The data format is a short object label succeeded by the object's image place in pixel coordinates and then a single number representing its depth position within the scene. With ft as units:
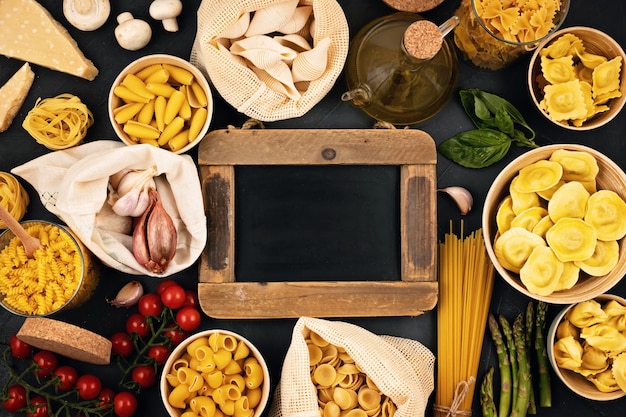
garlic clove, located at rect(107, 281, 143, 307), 5.22
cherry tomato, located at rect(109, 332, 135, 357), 5.16
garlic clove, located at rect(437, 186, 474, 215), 5.38
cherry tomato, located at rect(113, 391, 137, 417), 5.06
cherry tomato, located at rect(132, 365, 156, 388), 5.11
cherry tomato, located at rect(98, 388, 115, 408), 5.08
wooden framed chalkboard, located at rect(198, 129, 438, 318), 5.03
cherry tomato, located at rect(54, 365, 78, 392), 5.07
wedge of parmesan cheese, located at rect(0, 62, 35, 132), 5.31
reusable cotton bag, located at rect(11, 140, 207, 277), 4.63
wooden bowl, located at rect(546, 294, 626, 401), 5.08
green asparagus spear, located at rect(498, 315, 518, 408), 5.31
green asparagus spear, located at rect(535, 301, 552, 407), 5.35
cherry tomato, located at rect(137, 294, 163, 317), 5.16
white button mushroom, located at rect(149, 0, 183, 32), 5.32
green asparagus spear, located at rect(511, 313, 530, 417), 5.24
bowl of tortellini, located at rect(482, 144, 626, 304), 4.71
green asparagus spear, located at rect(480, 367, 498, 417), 5.24
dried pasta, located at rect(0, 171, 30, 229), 5.06
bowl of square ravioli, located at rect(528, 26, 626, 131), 5.10
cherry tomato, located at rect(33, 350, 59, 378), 5.07
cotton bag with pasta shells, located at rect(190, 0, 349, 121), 4.78
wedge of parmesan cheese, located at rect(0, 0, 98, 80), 5.30
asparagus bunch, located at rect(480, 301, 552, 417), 5.27
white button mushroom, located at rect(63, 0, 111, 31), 5.35
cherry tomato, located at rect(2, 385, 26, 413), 4.95
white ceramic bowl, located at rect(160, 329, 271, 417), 4.80
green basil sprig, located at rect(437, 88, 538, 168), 5.35
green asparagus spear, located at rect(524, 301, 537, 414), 5.35
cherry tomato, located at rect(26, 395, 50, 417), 4.83
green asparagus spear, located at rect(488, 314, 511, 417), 5.28
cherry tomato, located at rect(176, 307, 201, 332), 5.14
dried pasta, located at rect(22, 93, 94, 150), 5.02
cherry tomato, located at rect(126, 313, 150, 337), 5.16
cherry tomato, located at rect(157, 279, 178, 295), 5.23
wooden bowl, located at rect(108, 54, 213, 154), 4.92
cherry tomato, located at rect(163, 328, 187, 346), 5.19
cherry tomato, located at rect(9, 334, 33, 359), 5.05
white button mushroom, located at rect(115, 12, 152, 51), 5.28
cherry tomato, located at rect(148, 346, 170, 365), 5.13
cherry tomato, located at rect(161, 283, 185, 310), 5.11
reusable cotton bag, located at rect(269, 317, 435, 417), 4.68
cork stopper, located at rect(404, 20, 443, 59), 4.67
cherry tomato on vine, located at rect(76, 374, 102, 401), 5.06
